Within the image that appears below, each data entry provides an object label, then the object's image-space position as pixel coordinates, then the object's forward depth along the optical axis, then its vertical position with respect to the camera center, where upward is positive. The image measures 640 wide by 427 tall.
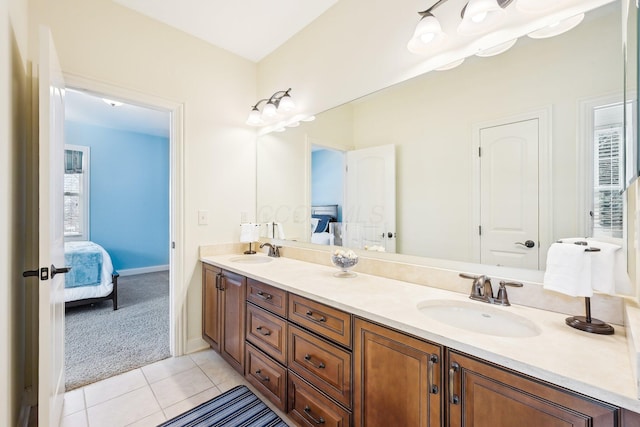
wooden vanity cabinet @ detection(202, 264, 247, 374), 1.95 -0.75
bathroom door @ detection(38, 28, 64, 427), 1.21 -0.07
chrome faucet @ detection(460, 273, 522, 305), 1.24 -0.35
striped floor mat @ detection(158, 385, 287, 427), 1.61 -1.19
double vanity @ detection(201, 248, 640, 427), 0.75 -0.50
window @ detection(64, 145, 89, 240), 4.49 +0.32
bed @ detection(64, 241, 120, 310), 3.18 -0.76
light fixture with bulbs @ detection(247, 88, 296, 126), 2.39 +0.92
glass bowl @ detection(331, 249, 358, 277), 1.79 -0.30
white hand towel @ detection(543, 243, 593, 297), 0.96 -0.20
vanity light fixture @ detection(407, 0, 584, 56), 1.20 +0.90
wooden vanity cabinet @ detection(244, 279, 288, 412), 1.59 -0.77
